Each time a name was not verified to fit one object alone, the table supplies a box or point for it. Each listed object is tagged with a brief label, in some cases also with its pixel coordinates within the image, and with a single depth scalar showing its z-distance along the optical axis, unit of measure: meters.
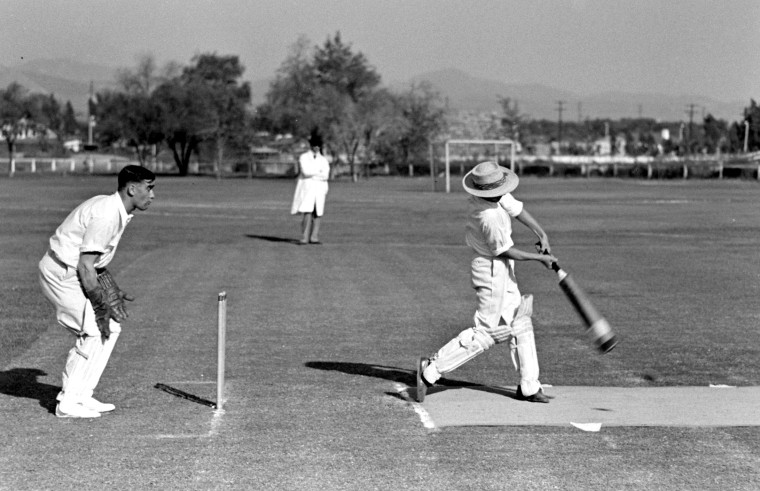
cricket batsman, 8.91
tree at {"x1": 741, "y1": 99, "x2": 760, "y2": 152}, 145.50
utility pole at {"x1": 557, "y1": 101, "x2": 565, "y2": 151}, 162.73
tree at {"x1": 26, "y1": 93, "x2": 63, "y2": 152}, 101.91
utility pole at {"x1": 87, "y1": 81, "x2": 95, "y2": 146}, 156.62
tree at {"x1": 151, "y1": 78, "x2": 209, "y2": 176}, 93.19
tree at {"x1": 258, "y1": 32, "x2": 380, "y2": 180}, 89.44
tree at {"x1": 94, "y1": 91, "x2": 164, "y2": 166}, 94.88
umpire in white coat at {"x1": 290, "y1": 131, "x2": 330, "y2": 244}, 23.98
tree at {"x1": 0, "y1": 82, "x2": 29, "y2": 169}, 96.62
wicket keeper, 8.16
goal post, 58.41
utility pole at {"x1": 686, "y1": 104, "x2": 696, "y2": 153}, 173.00
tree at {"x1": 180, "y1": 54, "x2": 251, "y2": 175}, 95.38
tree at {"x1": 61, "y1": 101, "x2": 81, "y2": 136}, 163.31
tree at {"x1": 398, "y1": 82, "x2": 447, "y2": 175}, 98.50
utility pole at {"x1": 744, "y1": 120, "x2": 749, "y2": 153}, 138.25
